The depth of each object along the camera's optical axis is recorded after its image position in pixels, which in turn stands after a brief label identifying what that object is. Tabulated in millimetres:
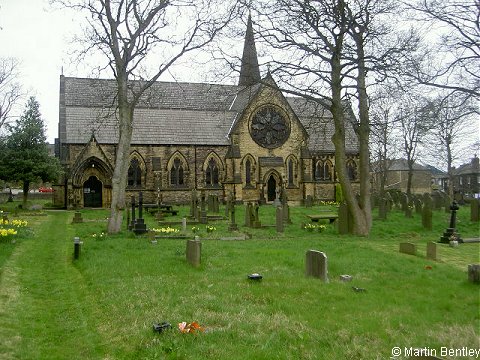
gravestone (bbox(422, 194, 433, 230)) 20406
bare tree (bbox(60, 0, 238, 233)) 18266
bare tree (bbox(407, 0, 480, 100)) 17145
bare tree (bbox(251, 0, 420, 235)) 16516
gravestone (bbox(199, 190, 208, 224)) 22486
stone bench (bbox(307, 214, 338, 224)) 22250
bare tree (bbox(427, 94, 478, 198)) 17203
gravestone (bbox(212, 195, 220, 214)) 27938
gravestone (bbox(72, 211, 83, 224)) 23200
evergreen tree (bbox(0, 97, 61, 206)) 31422
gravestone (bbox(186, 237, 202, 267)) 10961
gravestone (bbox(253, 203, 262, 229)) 20792
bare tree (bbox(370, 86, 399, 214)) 17081
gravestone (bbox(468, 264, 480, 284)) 9000
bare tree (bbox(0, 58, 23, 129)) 46000
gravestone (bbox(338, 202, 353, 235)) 18844
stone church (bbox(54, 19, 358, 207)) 35969
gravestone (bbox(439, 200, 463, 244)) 15930
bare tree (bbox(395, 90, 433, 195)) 17031
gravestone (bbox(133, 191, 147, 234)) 17984
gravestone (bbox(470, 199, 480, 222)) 23000
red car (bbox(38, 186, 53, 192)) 75188
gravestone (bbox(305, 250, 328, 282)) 9391
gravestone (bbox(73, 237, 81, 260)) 12467
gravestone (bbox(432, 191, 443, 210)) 29516
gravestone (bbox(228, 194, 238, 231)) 19689
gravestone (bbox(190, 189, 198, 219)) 24809
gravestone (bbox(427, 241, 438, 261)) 12281
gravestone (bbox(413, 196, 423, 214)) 27516
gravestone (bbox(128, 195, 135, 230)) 19206
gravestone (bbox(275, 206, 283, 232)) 19359
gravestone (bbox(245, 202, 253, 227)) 21203
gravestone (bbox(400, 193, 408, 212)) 27444
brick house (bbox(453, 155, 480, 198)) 72375
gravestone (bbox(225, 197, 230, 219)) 25325
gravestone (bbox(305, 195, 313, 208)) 34622
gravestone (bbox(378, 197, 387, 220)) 24000
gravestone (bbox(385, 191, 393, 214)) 28552
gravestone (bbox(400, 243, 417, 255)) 13048
